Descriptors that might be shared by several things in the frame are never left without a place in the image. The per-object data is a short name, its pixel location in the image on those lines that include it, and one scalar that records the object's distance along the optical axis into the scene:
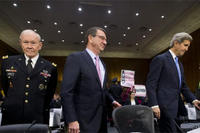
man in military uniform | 1.63
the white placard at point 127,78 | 3.78
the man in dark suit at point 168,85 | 1.91
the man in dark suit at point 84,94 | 1.54
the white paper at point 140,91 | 4.46
